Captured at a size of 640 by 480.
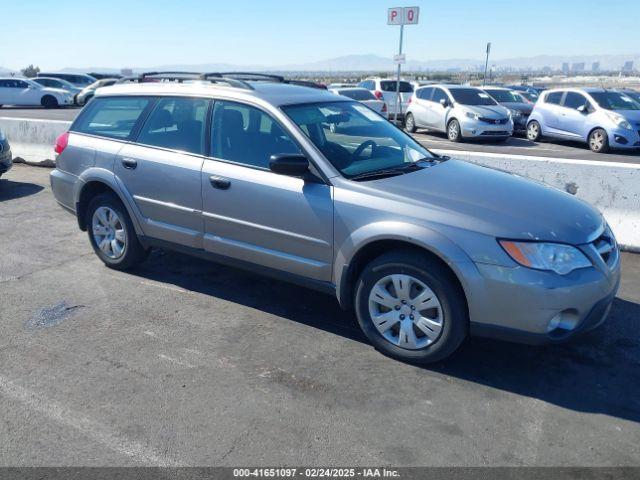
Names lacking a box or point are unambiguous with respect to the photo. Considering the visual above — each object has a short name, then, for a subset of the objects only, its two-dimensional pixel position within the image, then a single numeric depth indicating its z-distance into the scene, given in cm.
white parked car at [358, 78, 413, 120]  2234
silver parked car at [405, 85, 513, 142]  1648
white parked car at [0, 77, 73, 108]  2909
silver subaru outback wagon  360
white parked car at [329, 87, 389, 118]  1922
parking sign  1606
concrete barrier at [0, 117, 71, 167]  1102
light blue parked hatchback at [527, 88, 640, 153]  1423
